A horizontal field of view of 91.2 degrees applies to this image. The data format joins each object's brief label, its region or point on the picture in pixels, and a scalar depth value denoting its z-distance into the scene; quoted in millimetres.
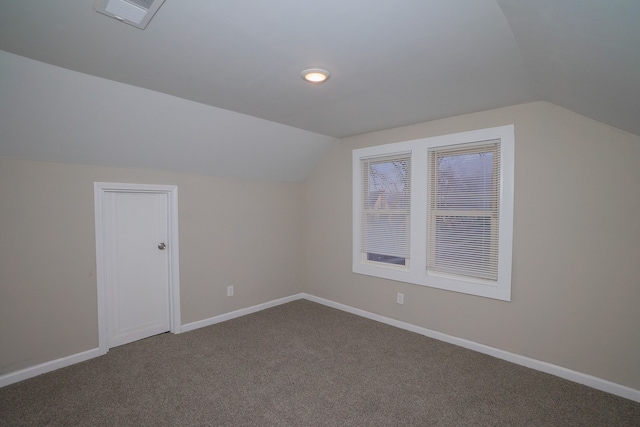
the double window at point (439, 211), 2984
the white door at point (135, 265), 3158
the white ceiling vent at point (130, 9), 1406
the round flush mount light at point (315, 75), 2119
